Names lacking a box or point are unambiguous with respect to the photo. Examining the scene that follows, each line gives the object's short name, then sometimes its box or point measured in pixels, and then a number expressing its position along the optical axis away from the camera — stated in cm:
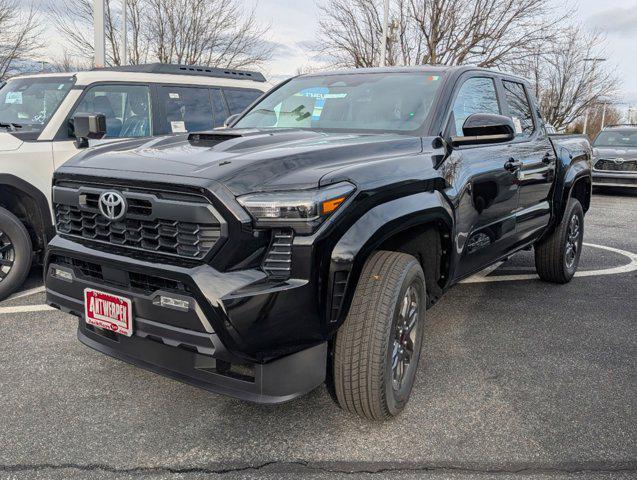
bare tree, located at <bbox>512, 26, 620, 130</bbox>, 2868
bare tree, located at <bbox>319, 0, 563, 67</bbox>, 2209
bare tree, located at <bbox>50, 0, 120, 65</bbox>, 2130
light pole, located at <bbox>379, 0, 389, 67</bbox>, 1984
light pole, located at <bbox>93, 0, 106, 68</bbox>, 1181
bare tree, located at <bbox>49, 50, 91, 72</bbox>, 2289
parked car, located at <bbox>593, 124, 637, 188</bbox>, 1405
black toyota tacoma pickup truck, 233
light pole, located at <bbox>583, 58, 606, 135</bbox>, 2806
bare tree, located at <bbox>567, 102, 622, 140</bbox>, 3738
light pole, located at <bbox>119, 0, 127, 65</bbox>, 1745
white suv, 467
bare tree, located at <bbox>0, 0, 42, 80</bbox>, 2026
